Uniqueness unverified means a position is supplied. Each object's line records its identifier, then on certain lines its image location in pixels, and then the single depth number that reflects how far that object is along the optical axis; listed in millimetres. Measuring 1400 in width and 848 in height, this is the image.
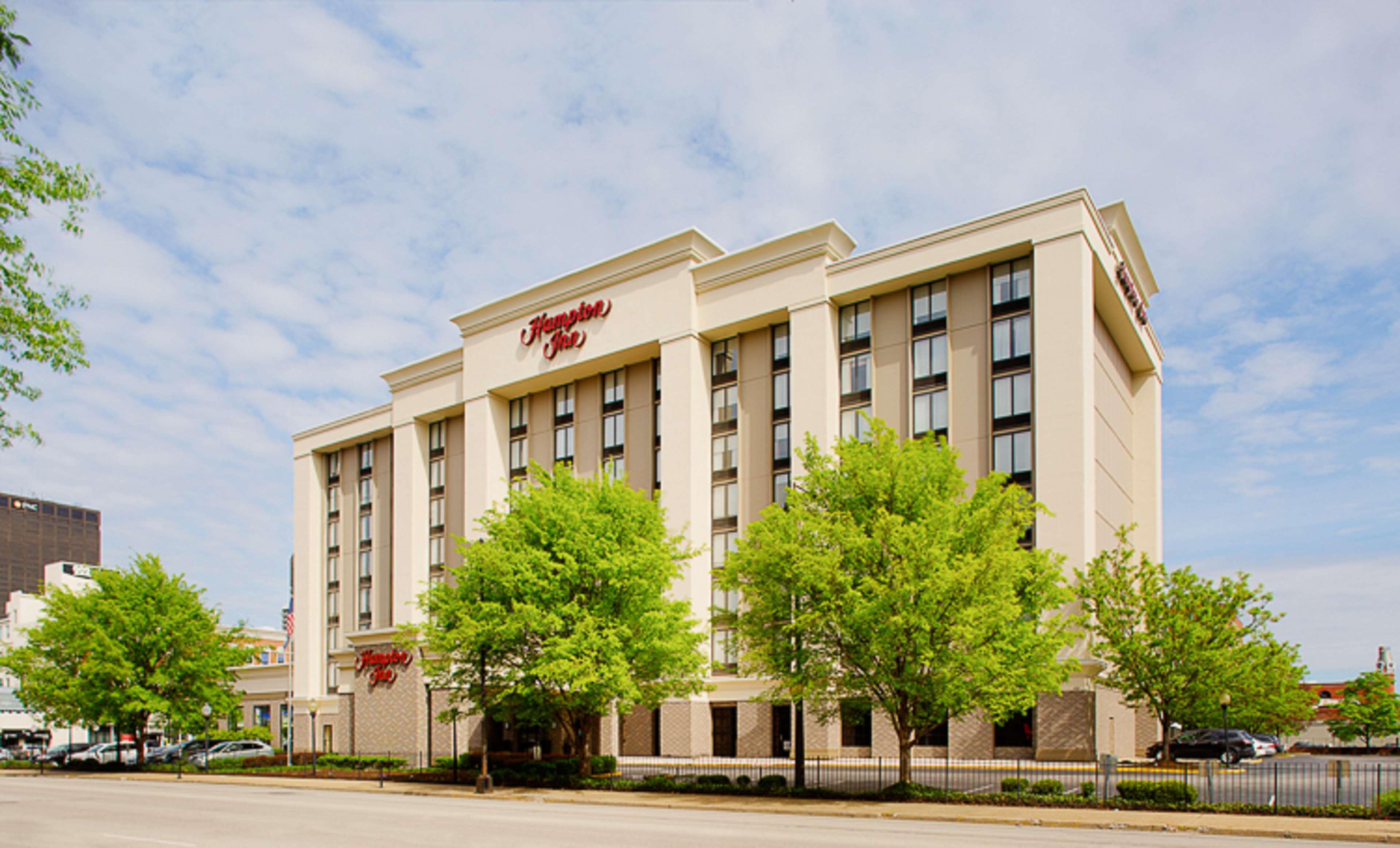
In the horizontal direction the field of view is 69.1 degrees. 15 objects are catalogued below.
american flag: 73125
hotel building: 41375
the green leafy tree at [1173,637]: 36281
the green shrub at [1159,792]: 24750
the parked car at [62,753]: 63531
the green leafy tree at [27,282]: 13898
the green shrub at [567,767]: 36938
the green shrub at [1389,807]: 22125
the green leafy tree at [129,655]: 53344
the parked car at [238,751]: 57594
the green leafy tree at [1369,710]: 82188
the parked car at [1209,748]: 41500
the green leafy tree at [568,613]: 34375
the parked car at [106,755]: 60375
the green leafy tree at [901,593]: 26703
